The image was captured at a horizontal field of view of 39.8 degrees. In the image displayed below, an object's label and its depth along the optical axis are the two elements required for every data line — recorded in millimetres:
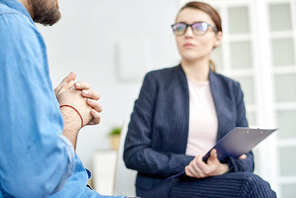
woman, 1615
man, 750
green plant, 4074
